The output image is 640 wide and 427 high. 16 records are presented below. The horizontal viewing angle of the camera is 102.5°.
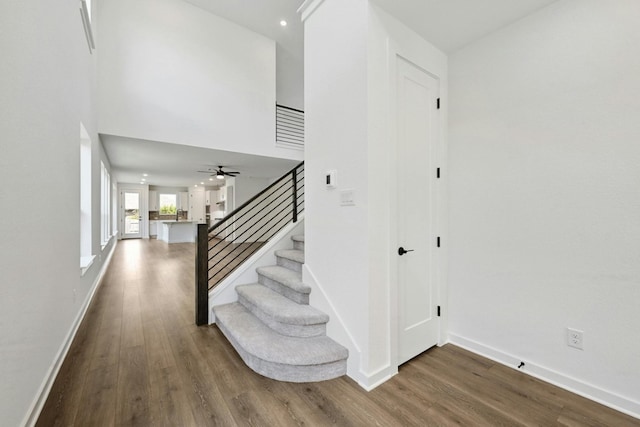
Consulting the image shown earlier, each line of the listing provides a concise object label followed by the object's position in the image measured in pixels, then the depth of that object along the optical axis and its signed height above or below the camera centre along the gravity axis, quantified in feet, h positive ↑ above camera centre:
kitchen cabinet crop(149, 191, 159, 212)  40.68 +2.05
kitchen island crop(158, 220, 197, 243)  31.73 -2.17
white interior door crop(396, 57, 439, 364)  6.95 +0.16
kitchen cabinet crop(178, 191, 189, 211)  43.45 +2.20
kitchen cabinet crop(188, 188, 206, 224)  43.91 +1.53
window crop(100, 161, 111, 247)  17.76 +0.60
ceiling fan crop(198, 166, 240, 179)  21.68 +4.06
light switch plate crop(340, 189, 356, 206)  6.48 +0.43
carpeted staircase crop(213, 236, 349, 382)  6.24 -3.41
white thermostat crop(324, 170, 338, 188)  7.03 +0.99
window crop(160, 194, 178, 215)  41.83 +1.63
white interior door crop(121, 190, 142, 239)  36.81 -0.17
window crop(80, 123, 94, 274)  10.47 +0.81
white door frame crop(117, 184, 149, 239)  36.47 +1.17
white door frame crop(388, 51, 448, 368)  6.55 -0.15
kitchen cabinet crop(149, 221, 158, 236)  39.45 -2.18
